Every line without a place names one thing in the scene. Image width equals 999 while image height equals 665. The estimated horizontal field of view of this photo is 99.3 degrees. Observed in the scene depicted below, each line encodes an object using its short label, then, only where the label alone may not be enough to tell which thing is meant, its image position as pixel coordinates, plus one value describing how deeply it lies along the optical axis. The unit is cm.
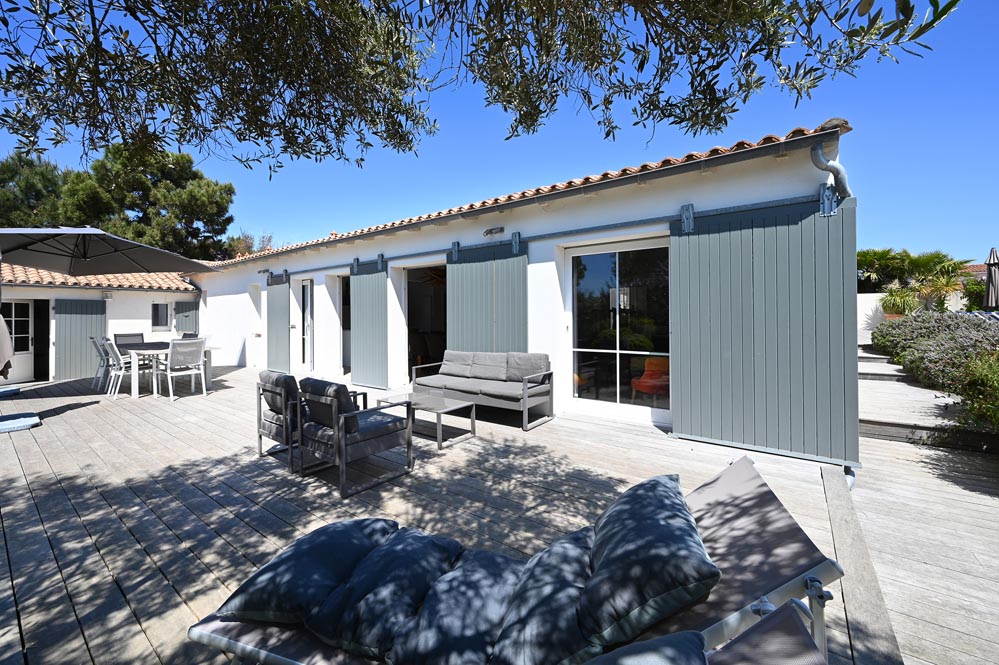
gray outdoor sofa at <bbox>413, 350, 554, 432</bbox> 560
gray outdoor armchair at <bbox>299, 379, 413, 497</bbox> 349
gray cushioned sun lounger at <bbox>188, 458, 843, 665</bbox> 116
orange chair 557
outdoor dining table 755
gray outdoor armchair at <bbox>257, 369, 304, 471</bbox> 393
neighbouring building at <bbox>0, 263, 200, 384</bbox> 1030
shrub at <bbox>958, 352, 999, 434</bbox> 412
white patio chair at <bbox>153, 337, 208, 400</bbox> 760
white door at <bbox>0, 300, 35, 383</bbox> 1030
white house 412
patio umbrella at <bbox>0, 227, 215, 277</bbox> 586
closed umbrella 884
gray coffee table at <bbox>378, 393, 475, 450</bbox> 466
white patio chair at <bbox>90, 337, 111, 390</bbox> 866
